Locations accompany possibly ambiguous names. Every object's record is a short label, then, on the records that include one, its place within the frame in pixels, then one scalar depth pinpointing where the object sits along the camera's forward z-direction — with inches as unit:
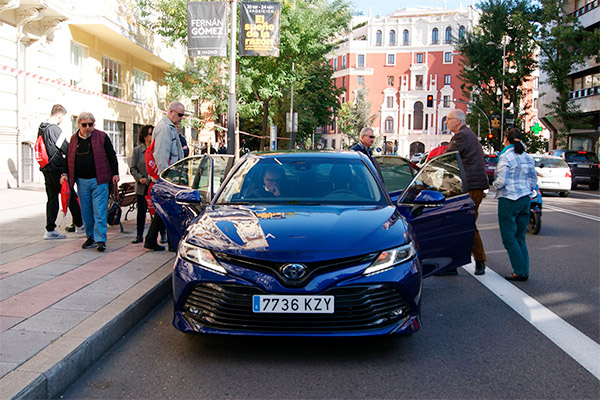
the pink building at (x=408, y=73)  3631.9
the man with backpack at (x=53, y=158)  327.3
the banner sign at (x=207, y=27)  554.6
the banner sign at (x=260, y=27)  595.5
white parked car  830.5
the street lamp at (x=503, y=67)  1762.1
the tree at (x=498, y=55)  1770.4
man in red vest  289.6
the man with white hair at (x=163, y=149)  302.7
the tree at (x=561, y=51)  1430.9
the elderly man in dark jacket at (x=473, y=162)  283.0
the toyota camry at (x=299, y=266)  148.8
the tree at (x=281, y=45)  1093.8
